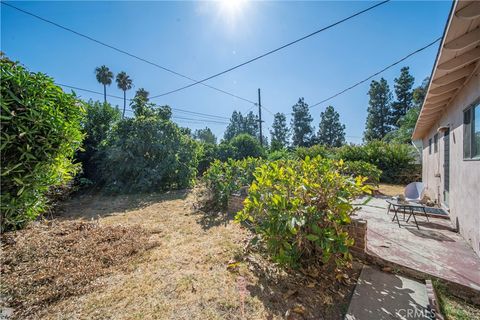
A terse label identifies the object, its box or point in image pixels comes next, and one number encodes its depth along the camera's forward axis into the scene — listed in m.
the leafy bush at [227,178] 5.18
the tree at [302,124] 37.38
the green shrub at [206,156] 13.18
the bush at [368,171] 8.44
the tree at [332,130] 35.25
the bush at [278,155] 13.51
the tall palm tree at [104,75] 23.80
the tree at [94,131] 8.12
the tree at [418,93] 21.89
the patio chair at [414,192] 4.69
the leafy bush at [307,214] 2.08
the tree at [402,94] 27.89
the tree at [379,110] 29.33
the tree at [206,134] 54.12
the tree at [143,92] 20.47
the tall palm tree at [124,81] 25.00
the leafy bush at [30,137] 2.28
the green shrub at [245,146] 13.95
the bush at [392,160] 10.35
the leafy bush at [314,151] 14.08
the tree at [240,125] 50.97
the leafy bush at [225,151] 13.24
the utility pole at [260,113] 16.06
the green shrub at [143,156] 7.77
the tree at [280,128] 41.75
